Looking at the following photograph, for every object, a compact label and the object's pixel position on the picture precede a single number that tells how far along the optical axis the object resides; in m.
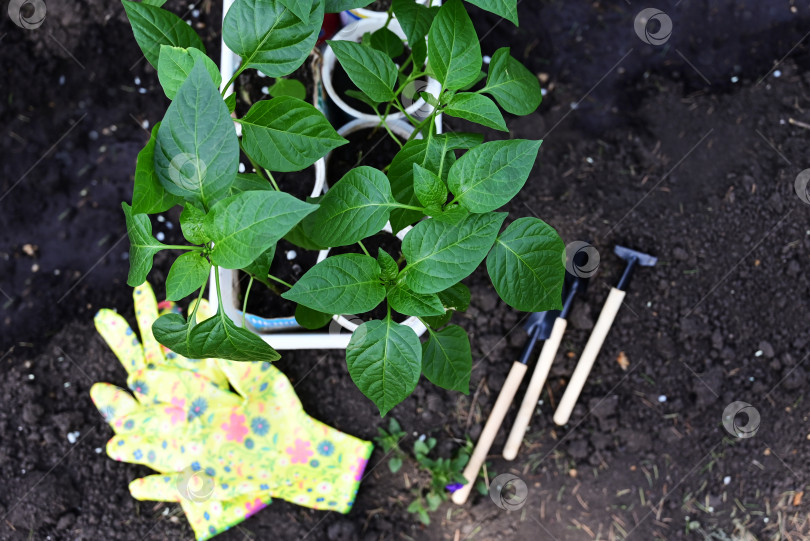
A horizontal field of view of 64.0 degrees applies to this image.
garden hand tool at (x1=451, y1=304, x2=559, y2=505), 1.73
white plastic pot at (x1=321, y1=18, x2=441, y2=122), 1.34
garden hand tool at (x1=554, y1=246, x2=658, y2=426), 1.72
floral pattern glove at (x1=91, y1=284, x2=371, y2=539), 1.72
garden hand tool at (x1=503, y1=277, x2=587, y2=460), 1.72
